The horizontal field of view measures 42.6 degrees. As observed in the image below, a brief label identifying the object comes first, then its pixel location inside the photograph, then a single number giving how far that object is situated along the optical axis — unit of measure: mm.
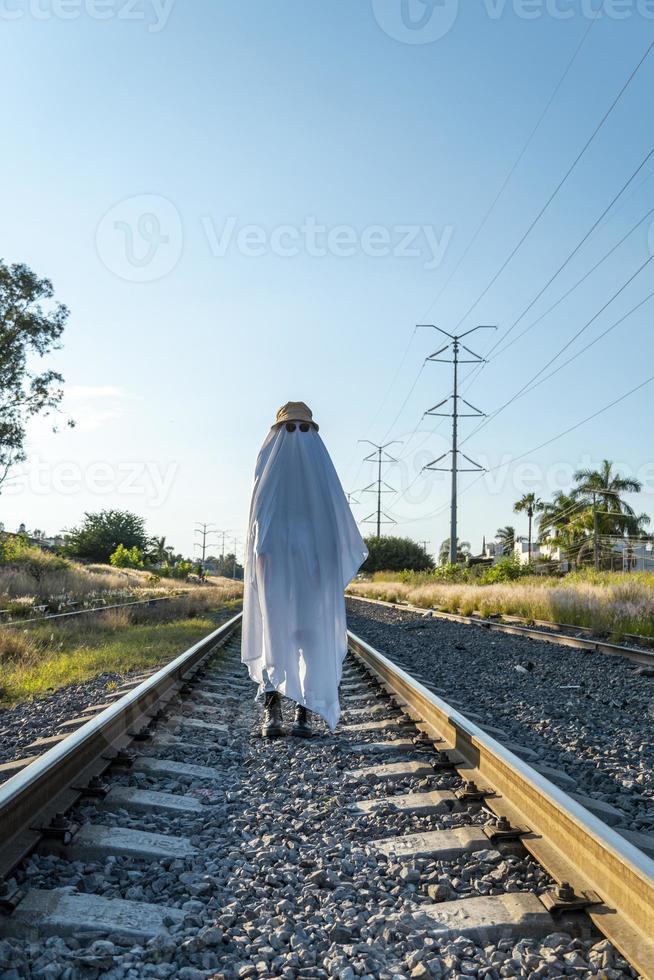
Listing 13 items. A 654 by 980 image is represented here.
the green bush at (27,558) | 35759
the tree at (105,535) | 75750
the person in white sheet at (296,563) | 5281
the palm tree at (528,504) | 106319
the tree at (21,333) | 41812
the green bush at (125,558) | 62875
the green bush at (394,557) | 75000
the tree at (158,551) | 78812
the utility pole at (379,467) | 60581
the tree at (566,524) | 71562
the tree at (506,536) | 123375
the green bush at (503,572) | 30531
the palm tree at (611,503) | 73000
